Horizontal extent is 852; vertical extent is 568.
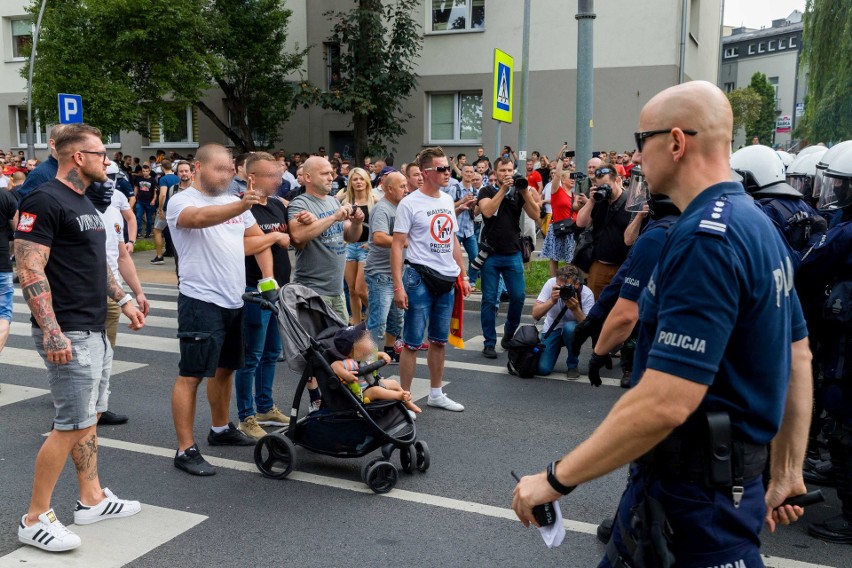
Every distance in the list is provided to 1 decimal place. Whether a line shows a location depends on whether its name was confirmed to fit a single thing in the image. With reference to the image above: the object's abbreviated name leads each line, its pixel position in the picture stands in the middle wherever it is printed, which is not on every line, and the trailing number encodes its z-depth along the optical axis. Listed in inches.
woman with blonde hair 331.6
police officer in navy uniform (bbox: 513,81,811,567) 72.9
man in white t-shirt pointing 196.7
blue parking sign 620.8
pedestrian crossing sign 478.4
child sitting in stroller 192.5
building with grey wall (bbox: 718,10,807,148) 3774.6
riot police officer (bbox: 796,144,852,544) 162.7
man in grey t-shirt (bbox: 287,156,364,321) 239.8
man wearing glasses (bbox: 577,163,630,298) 297.9
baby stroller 190.5
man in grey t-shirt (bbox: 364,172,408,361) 301.0
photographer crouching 294.7
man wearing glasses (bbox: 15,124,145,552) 154.0
